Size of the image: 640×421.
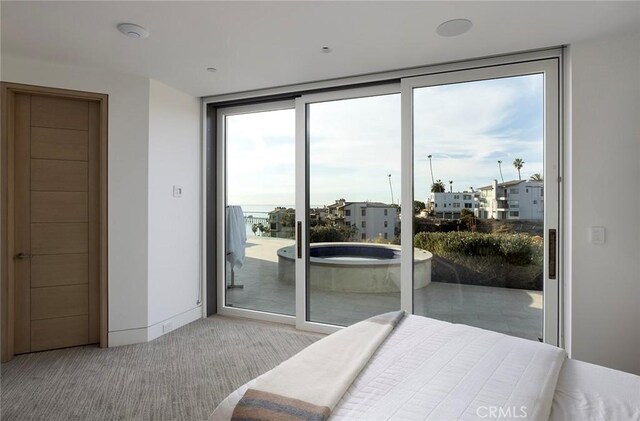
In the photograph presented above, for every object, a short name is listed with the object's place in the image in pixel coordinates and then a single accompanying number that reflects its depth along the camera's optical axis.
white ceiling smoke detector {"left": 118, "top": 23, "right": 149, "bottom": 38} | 2.26
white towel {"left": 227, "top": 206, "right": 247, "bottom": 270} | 4.02
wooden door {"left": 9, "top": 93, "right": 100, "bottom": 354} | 2.94
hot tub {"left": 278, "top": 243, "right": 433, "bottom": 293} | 3.14
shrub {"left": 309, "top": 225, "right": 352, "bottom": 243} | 3.48
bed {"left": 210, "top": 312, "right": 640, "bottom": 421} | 1.19
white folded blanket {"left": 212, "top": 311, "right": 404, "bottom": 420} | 1.19
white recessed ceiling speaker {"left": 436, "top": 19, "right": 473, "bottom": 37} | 2.22
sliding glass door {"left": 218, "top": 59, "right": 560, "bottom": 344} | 2.79
